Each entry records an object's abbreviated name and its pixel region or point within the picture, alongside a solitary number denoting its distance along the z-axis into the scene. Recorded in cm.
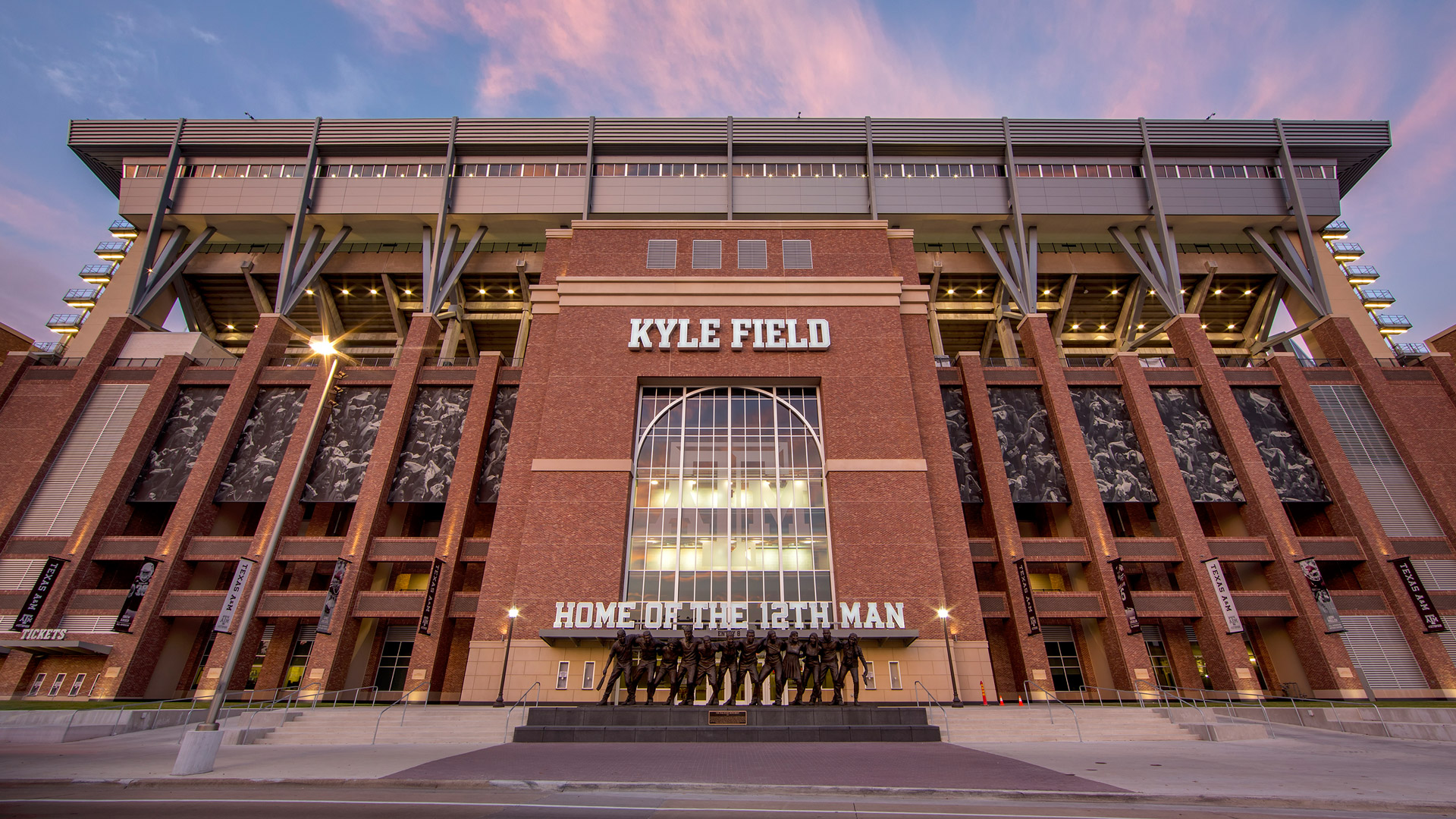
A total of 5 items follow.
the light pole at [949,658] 2554
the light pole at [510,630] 2667
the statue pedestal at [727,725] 1989
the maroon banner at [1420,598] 3212
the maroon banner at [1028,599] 3178
